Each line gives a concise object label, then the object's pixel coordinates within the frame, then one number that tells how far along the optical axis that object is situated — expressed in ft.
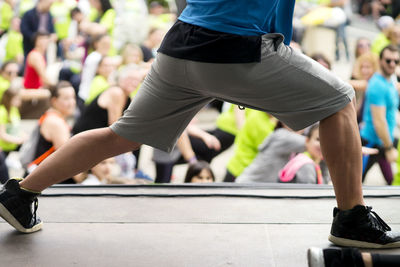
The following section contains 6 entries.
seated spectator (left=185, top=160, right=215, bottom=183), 16.46
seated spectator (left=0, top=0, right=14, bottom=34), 33.78
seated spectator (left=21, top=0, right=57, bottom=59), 31.13
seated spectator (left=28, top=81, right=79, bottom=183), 17.24
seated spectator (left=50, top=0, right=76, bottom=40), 31.58
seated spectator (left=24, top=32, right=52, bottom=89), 27.14
